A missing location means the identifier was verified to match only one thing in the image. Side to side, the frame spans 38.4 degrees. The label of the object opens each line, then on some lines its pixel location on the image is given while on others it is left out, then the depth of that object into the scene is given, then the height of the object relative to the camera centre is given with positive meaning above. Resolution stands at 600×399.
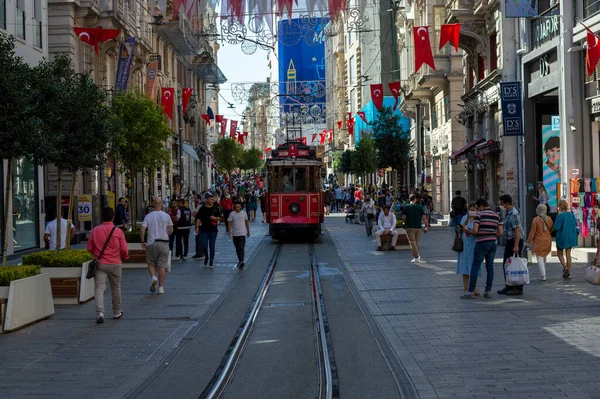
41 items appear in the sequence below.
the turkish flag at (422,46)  24.69 +4.66
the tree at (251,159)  131.25 +8.07
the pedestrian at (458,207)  30.14 +0.01
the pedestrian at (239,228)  20.72 -0.39
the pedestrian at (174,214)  23.12 -0.02
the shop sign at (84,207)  29.08 +0.27
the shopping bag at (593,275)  14.02 -1.14
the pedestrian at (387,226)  25.49 -0.51
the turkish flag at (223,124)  56.25 +5.76
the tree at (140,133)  27.09 +2.57
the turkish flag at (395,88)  36.22 +5.10
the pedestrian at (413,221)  21.92 -0.32
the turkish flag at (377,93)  37.38 +5.07
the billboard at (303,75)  94.19 +16.67
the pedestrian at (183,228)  23.00 -0.40
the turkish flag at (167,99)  38.12 +5.17
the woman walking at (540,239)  16.19 -0.62
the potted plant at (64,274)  14.60 -1.00
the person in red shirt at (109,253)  12.81 -0.58
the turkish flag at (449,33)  25.80 +5.26
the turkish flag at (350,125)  59.00 +5.90
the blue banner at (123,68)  32.07 +5.56
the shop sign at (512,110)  26.77 +2.99
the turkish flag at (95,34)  25.12 +5.31
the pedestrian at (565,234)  16.70 -0.56
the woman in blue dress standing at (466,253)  14.55 -0.79
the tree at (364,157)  60.78 +3.73
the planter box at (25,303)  11.73 -1.23
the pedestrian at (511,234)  14.60 -0.48
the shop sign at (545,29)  23.91 +5.13
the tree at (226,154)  88.88 +6.06
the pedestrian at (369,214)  32.38 -0.18
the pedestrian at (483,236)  14.22 -0.48
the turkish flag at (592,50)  19.61 +3.53
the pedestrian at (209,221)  21.53 -0.22
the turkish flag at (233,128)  59.38 +5.86
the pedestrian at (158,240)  15.57 -0.48
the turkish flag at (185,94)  38.41 +5.32
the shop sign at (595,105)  21.29 +2.49
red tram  30.09 +0.75
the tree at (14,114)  13.16 +1.59
